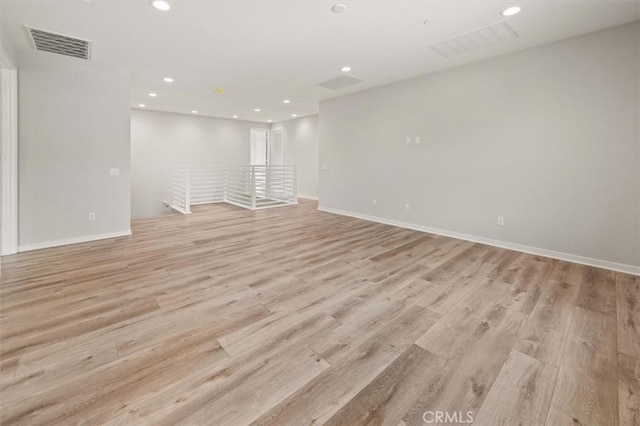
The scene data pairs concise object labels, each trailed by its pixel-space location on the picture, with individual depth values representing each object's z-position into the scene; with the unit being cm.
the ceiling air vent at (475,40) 334
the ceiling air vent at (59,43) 337
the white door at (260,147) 1087
